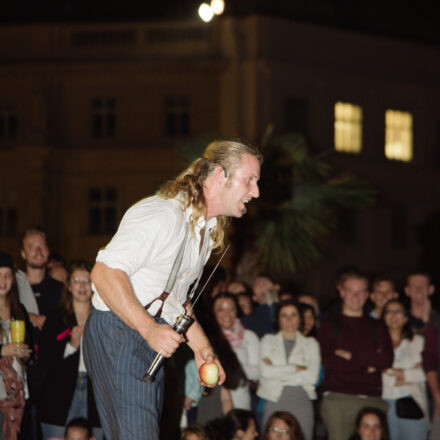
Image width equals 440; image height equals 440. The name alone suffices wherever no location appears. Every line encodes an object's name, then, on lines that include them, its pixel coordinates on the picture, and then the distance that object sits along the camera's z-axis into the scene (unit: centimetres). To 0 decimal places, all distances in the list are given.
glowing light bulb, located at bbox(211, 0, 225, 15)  1623
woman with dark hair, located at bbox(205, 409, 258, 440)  1071
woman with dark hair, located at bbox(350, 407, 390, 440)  1085
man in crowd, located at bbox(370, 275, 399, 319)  1325
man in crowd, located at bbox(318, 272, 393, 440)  1124
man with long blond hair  539
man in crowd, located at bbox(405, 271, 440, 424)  1209
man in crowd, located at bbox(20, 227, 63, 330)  1123
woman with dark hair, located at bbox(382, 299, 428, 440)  1149
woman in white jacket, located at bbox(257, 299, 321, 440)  1128
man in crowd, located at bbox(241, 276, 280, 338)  1310
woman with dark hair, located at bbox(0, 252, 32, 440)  940
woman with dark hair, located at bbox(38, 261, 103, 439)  994
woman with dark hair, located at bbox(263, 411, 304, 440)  1065
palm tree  2073
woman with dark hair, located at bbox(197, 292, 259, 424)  1151
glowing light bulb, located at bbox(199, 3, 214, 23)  1660
